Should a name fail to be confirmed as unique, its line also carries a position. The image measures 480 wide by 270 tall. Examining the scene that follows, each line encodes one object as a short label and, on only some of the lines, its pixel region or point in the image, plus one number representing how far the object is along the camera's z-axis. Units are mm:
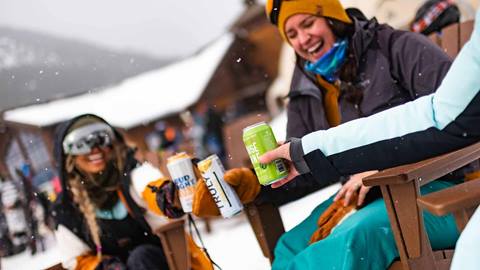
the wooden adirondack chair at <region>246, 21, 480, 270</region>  812
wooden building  6848
